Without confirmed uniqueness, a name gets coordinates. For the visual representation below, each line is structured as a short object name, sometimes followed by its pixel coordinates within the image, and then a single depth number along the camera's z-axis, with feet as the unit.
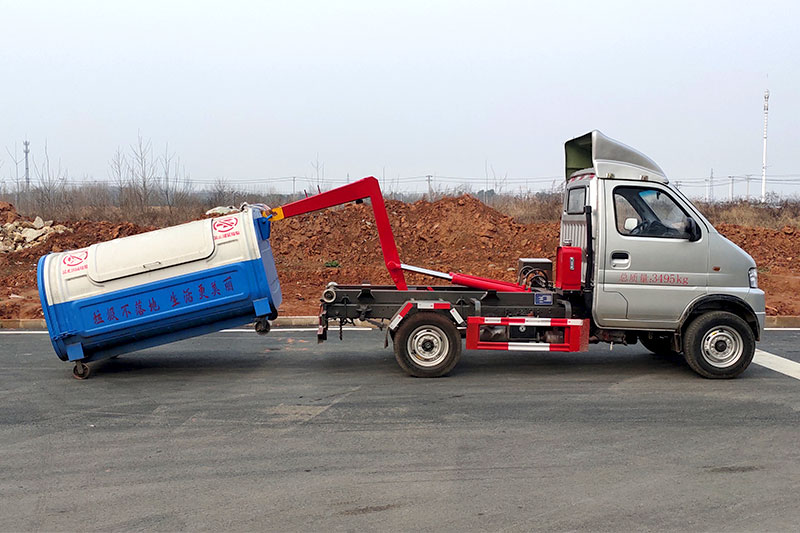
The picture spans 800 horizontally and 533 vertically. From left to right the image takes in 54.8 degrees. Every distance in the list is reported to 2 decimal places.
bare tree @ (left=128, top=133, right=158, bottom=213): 98.89
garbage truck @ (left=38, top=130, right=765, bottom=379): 28.12
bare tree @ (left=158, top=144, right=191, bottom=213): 106.22
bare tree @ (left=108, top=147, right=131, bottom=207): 98.94
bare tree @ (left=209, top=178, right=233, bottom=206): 108.96
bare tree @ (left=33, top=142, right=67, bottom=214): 102.78
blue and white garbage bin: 28.04
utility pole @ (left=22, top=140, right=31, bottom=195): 116.08
